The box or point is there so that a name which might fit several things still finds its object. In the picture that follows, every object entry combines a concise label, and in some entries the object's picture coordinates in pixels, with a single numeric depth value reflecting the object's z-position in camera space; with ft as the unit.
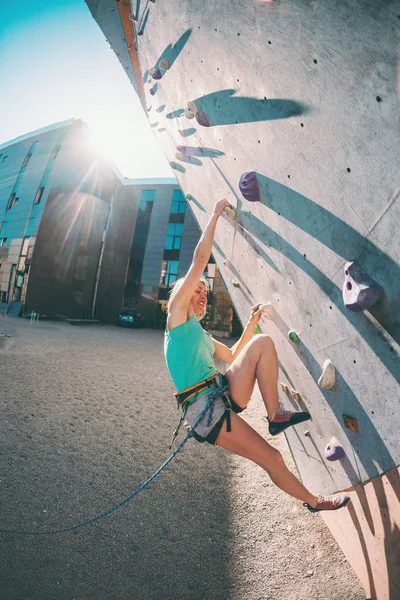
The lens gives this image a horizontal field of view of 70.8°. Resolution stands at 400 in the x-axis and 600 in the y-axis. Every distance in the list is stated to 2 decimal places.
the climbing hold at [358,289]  2.98
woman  4.91
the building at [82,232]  48.98
